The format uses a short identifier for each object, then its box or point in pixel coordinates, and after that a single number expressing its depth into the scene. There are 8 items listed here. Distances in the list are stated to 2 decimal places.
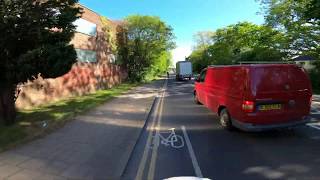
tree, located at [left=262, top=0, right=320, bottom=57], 16.42
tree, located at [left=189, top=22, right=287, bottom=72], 18.27
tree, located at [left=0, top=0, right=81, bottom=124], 5.52
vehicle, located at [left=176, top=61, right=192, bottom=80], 30.65
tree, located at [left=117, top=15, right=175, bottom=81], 24.84
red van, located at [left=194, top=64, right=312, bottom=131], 5.15
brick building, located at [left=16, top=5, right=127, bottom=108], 9.53
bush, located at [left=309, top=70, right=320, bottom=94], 15.74
